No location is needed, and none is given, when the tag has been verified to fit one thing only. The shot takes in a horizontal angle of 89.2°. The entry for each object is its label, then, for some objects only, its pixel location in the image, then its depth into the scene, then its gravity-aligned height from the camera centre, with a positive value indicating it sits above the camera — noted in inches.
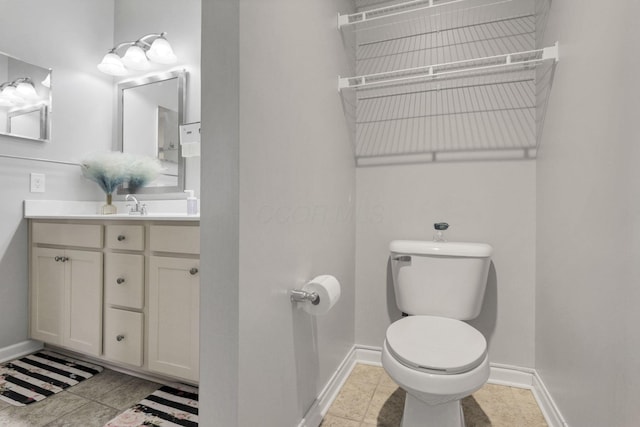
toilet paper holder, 43.9 -11.3
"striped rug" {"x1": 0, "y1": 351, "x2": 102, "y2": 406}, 59.4 -33.3
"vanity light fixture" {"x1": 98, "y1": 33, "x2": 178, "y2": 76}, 81.7 +40.8
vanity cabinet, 56.2 -15.2
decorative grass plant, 81.4 +10.9
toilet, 40.1 -17.9
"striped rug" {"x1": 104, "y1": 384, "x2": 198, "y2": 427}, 52.8 -34.1
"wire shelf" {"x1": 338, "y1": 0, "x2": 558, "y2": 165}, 63.6 +26.6
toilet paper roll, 44.3 -11.4
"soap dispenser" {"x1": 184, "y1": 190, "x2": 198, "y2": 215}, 75.7 +1.7
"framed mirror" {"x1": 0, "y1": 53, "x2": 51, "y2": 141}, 73.8 +27.1
